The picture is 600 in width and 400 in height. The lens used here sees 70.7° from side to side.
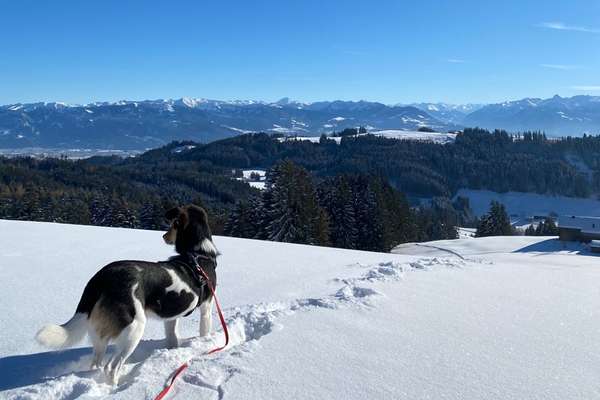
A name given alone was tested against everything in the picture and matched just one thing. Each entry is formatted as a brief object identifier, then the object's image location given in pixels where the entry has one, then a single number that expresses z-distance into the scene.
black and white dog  3.42
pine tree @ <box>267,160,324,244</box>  33.28
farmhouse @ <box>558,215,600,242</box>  47.78
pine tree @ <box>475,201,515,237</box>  58.69
